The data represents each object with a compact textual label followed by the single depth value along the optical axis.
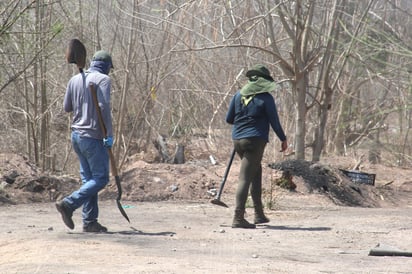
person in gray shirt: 18.08
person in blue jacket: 19.78
